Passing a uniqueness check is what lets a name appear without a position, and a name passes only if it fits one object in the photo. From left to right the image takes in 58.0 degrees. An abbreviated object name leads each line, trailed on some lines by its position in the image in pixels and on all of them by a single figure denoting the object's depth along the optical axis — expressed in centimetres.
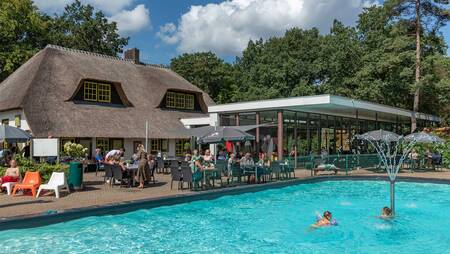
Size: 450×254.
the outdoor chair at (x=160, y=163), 1883
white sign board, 1310
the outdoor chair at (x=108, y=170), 1380
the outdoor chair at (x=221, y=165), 1526
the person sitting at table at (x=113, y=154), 1517
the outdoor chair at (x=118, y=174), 1337
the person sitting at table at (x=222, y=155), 1788
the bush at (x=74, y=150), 1430
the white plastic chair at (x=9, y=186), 1203
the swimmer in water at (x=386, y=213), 1064
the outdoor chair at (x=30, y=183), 1170
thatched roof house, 2122
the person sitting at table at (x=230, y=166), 1515
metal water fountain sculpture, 1766
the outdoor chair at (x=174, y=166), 1316
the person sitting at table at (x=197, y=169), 1322
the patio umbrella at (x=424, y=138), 1739
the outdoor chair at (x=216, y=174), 1398
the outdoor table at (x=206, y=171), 1368
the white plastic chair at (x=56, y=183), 1146
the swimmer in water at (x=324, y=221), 988
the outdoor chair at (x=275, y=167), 1606
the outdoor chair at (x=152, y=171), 1532
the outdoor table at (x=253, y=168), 1529
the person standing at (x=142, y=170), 1374
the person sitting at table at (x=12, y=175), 1234
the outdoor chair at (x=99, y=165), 1867
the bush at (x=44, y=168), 1285
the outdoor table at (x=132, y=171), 1382
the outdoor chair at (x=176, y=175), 1309
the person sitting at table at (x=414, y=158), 2106
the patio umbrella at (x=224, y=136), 1484
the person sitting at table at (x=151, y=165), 1556
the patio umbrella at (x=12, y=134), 1335
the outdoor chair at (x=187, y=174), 1279
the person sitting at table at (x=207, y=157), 1604
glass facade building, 2068
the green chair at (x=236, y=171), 1507
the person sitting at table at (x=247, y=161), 1552
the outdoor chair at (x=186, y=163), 1476
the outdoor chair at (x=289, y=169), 1670
